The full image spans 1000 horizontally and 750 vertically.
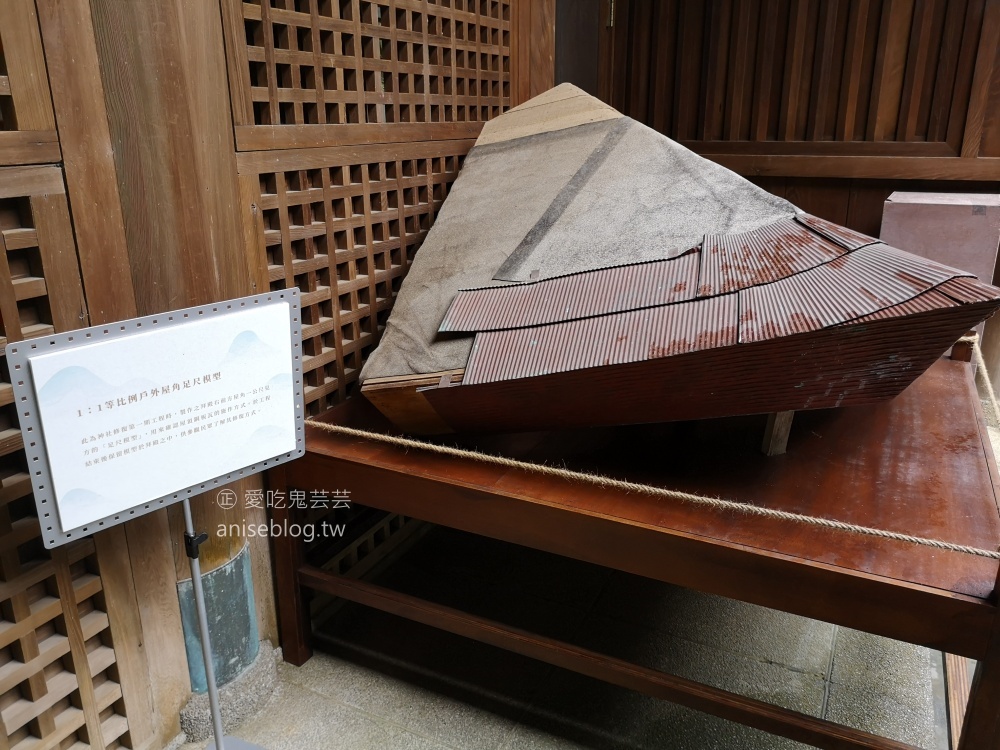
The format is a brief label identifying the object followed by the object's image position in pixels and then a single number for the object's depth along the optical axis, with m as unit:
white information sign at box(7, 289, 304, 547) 1.21
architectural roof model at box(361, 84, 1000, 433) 1.40
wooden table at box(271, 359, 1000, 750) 1.37
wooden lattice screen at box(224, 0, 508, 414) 1.86
